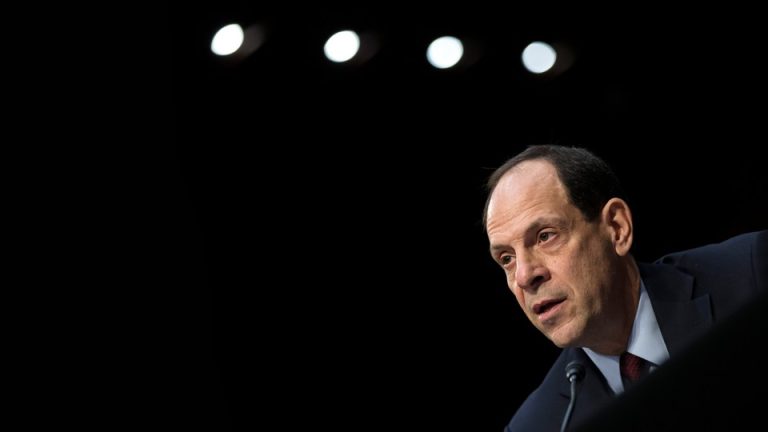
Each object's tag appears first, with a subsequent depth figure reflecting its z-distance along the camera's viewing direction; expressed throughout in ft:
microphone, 13.37
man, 14.83
